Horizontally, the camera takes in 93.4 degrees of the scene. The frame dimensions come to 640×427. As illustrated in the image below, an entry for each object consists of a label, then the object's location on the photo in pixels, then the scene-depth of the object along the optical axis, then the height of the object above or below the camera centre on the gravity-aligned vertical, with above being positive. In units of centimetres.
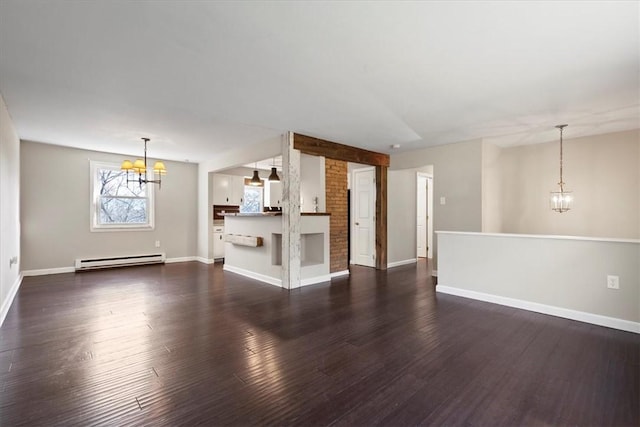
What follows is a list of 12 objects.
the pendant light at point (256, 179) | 738 +82
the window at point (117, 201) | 628 +26
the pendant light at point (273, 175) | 708 +87
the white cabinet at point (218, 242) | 741 -73
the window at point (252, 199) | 828 +37
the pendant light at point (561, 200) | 461 +17
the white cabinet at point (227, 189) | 752 +60
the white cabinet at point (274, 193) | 861 +55
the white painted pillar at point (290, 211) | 470 +2
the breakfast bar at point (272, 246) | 508 -61
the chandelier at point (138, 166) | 495 +78
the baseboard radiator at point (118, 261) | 604 -103
